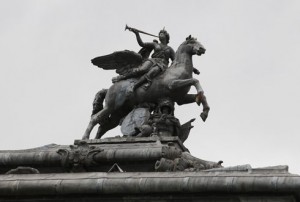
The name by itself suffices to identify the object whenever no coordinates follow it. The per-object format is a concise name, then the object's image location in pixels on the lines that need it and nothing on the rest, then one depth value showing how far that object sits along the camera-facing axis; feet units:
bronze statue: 101.91
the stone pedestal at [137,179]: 73.10
